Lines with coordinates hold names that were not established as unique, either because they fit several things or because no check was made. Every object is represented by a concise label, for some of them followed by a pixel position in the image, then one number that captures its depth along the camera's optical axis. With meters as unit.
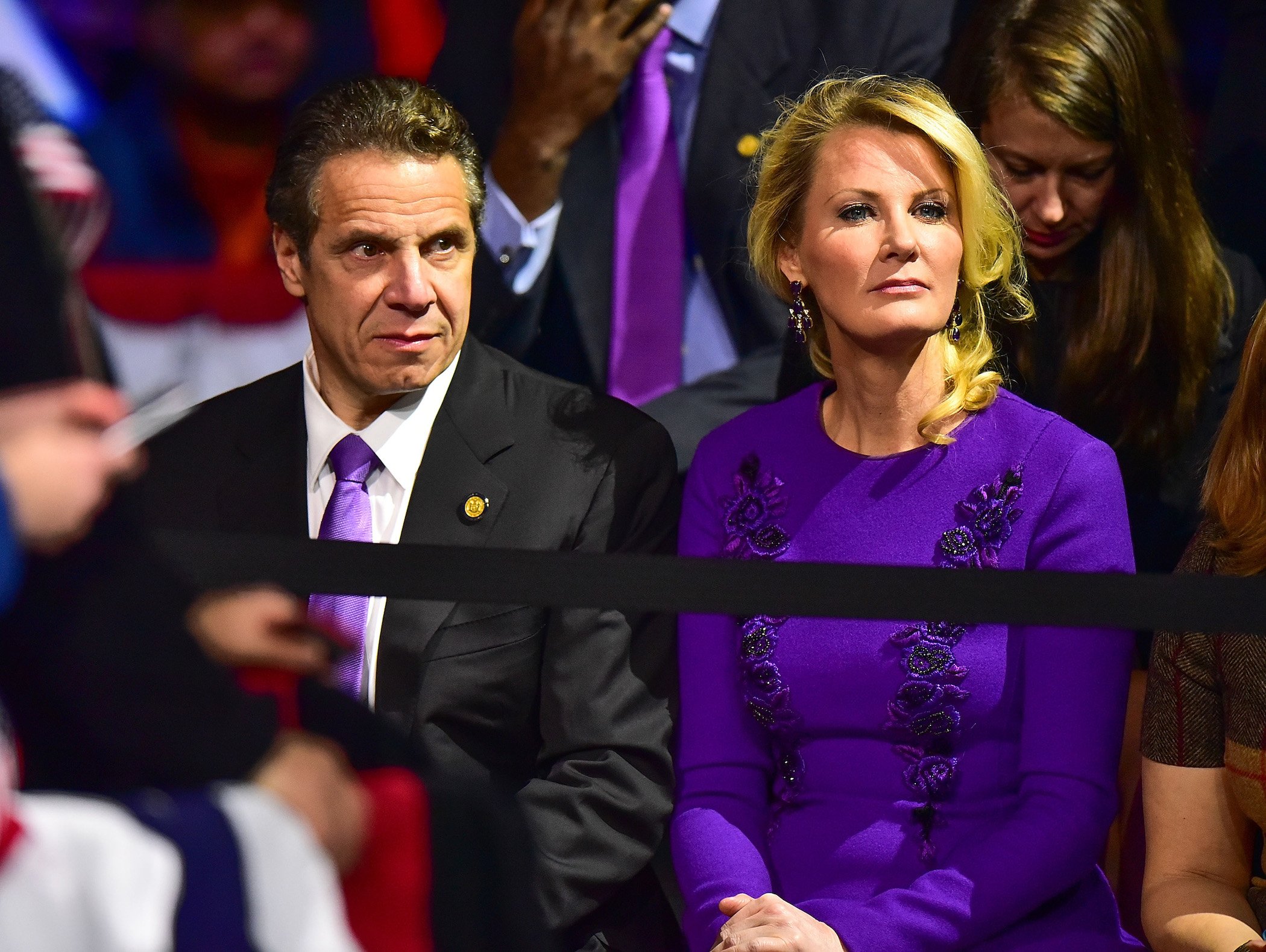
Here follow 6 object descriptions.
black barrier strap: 10.94
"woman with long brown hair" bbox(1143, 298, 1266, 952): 11.29
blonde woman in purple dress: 11.31
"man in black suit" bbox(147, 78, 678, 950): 11.40
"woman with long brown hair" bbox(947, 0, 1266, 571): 11.54
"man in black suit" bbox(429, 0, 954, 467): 11.68
